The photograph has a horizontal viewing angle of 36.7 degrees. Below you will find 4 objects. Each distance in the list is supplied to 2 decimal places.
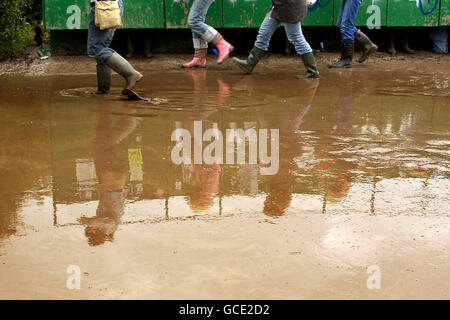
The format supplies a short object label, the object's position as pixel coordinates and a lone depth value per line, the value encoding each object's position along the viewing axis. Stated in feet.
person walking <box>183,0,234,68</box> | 30.35
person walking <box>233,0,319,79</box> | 28.81
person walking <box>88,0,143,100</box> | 23.77
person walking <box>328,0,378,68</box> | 32.32
